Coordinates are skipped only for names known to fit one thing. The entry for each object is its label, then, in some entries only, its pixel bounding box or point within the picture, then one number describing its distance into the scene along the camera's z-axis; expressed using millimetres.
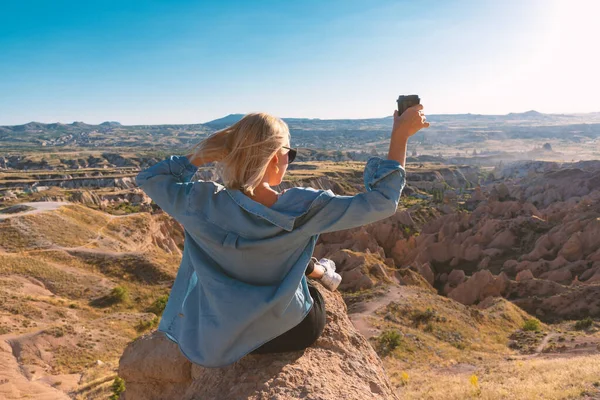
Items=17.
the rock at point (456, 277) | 29625
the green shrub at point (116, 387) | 11768
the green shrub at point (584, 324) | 21172
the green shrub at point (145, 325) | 18984
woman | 2299
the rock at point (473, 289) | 26859
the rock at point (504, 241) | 35656
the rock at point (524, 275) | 27984
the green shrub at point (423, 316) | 19623
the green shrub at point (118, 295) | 21984
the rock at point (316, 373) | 2807
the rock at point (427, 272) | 30422
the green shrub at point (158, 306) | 21903
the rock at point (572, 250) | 31312
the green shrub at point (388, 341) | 16266
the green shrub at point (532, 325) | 20730
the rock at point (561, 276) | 28812
